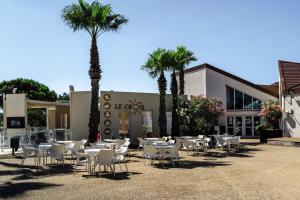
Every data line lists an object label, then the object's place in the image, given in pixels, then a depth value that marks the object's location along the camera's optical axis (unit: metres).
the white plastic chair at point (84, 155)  9.36
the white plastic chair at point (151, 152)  10.89
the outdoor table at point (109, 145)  11.66
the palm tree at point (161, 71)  18.80
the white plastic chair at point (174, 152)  10.76
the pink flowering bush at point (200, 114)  19.76
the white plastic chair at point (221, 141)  15.11
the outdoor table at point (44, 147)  11.15
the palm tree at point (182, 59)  19.53
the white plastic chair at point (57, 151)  10.67
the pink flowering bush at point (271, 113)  21.90
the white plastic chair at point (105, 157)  8.99
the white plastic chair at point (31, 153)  10.91
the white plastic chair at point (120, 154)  10.29
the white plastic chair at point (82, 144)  12.26
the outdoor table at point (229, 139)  15.49
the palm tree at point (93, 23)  15.37
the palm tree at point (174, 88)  18.96
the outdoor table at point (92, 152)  9.36
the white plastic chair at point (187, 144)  13.77
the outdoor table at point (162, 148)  10.86
